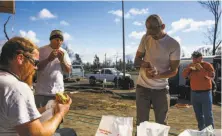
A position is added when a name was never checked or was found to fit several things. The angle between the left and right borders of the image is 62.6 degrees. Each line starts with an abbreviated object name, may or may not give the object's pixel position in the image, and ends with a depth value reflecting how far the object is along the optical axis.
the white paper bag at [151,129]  1.51
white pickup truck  14.83
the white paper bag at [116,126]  1.56
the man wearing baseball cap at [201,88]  3.23
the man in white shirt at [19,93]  1.00
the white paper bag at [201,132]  1.47
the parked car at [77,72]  20.39
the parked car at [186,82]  7.75
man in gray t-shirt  1.91
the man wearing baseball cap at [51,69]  2.17
